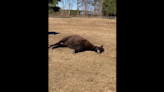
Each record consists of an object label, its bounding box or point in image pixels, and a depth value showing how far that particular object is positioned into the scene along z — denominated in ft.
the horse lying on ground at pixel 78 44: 19.40
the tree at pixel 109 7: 141.08
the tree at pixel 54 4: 118.87
